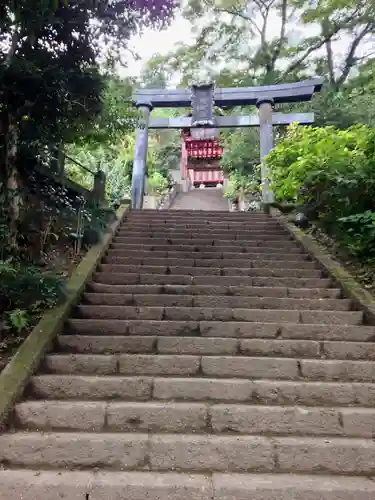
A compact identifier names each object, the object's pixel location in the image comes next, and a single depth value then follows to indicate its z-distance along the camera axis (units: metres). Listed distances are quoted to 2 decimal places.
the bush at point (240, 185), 14.54
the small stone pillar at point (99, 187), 7.72
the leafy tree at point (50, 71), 4.54
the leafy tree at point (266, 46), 15.88
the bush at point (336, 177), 5.57
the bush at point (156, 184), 18.67
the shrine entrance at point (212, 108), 11.45
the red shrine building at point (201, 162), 22.94
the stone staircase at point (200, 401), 2.29
